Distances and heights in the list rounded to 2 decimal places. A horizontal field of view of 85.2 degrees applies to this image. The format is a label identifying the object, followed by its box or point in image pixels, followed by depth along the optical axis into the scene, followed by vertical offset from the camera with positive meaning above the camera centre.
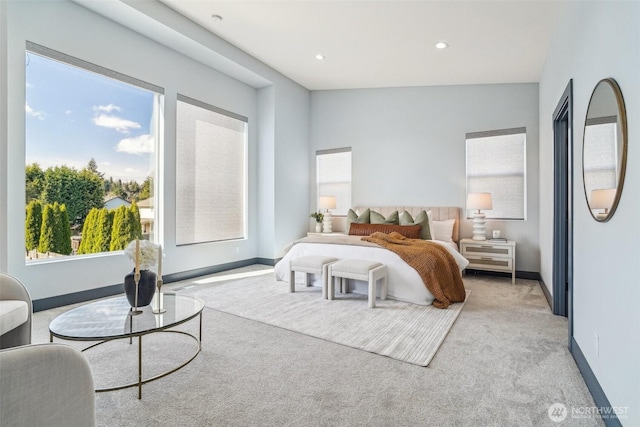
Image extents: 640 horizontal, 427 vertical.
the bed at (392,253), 3.84 -0.50
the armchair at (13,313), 1.79 -0.52
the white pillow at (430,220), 5.28 -0.09
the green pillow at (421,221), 5.12 -0.11
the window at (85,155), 3.56 +0.69
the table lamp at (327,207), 6.54 +0.13
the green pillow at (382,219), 5.49 -0.08
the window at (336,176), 6.80 +0.76
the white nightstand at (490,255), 5.00 -0.60
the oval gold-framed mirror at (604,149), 1.67 +0.35
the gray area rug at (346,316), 2.69 -0.99
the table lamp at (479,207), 5.09 +0.10
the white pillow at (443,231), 5.43 -0.27
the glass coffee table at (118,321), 1.91 -0.65
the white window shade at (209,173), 5.06 +0.65
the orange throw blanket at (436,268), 3.72 -0.60
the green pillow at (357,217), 5.77 -0.05
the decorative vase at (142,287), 2.27 -0.48
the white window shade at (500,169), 5.36 +0.71
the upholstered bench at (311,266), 4.04 -0.63
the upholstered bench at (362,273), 3.66 -0.64
